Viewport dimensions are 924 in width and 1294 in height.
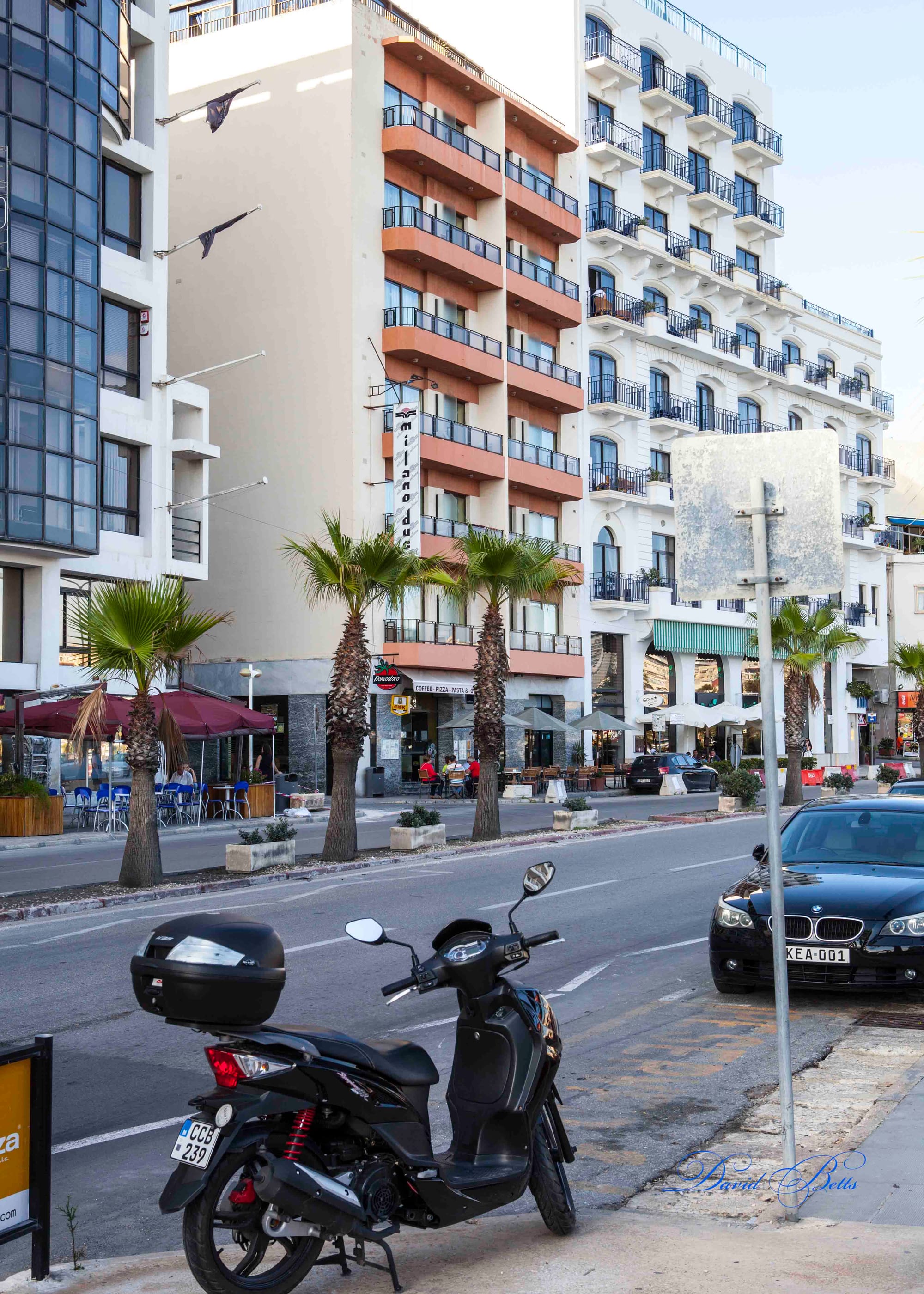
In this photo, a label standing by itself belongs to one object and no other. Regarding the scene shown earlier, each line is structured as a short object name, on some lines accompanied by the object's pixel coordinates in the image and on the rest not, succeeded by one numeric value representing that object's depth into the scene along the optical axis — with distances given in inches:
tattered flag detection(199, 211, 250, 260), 1451.8
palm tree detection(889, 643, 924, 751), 1883.6
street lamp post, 1387.8
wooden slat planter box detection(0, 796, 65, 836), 1065.5
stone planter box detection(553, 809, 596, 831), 1101.1
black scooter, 163.2
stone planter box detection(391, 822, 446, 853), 934.4
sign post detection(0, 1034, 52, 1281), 169.2
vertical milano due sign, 1689.2
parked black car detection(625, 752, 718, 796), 1846.7
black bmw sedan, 356.2
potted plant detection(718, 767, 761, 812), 1346.0
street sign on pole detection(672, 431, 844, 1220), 222.4
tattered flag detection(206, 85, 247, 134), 1448.1
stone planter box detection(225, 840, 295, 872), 799.1
